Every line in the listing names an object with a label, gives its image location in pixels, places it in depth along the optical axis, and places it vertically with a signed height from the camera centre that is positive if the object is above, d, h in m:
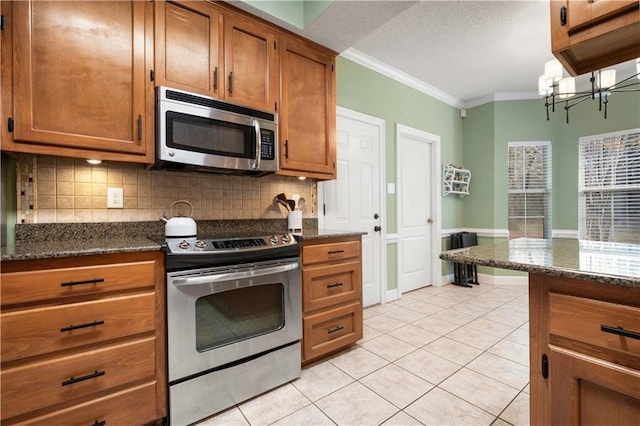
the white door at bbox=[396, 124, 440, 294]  3.75 +0.04
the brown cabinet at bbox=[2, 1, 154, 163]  1.34 +0.68
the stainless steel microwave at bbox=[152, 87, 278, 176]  1.66 +0.48
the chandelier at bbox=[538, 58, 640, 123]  2.41 +1.14
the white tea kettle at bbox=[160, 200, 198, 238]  1.65 -0.09
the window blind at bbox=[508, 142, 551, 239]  4.27 +0.30
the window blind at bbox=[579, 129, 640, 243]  3.57 +0.30
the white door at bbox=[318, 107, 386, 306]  2.96 +0.20
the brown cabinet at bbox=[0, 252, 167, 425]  1.13 -0.55
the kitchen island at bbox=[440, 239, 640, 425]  0.79 -0.38
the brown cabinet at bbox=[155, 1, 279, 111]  1.72 +1.03
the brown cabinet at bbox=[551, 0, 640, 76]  0.96 +0.63
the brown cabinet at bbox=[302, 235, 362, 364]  1.99 -0.62
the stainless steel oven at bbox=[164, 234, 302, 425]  1.45 -0.62
